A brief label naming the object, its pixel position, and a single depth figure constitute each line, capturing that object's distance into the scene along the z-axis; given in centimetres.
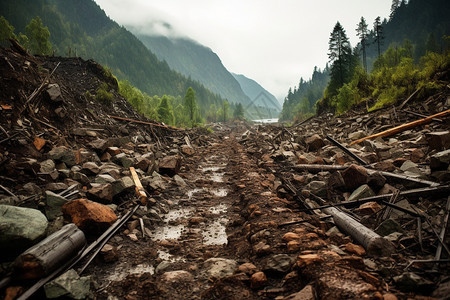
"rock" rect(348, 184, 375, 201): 457
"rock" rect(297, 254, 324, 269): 263
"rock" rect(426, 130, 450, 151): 558
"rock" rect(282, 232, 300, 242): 336
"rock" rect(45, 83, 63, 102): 775
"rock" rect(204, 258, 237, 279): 307
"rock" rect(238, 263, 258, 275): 294
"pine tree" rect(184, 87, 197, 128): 4934
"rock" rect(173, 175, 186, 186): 784
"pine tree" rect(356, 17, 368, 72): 5228
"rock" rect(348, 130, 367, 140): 1058
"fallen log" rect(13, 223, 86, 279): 264
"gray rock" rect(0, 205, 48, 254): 279
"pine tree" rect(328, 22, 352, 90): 3297
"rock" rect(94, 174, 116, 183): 555
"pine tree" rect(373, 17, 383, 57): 4986
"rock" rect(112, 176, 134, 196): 534
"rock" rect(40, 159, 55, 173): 508
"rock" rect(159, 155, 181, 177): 845
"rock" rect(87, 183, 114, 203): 481
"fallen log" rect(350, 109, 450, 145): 848
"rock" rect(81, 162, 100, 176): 590
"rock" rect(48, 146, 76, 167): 564
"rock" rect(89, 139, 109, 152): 737
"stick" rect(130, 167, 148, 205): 563
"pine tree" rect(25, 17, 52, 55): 3566
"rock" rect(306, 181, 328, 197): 540
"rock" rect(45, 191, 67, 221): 396
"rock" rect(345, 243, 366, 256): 300
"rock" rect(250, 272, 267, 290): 269
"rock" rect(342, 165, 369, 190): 499
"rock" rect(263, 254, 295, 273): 282
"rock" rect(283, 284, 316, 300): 220
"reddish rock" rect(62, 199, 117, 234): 382
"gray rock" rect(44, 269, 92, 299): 254
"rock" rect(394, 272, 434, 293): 216
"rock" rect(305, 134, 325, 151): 1046
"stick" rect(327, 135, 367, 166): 661
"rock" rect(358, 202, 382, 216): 405
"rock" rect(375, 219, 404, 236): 336
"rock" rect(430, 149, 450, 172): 429
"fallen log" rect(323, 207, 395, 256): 293
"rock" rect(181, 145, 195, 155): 1286
